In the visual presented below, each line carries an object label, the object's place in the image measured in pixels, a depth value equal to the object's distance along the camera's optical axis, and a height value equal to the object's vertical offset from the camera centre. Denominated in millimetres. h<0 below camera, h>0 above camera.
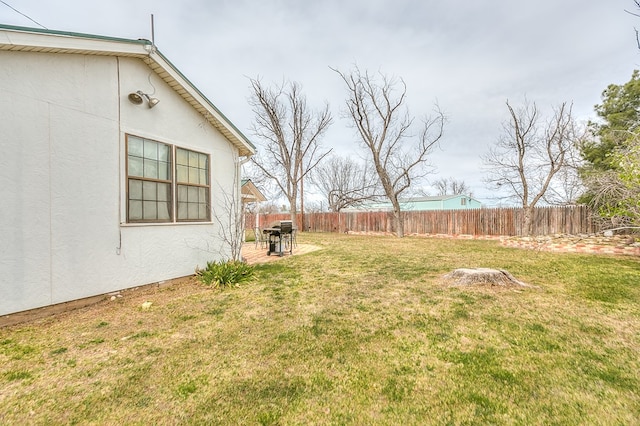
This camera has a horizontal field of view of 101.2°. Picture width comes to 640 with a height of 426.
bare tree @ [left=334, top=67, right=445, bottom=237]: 16609 +5619
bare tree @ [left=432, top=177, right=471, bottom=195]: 44156 +4157
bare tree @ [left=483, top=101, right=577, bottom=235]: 13969 +3275
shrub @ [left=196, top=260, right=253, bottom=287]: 5305 -1329
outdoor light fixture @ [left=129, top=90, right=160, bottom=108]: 4750 +2086
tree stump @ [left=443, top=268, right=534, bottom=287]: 4949 -1304
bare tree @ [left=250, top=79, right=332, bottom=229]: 20844 +6408
